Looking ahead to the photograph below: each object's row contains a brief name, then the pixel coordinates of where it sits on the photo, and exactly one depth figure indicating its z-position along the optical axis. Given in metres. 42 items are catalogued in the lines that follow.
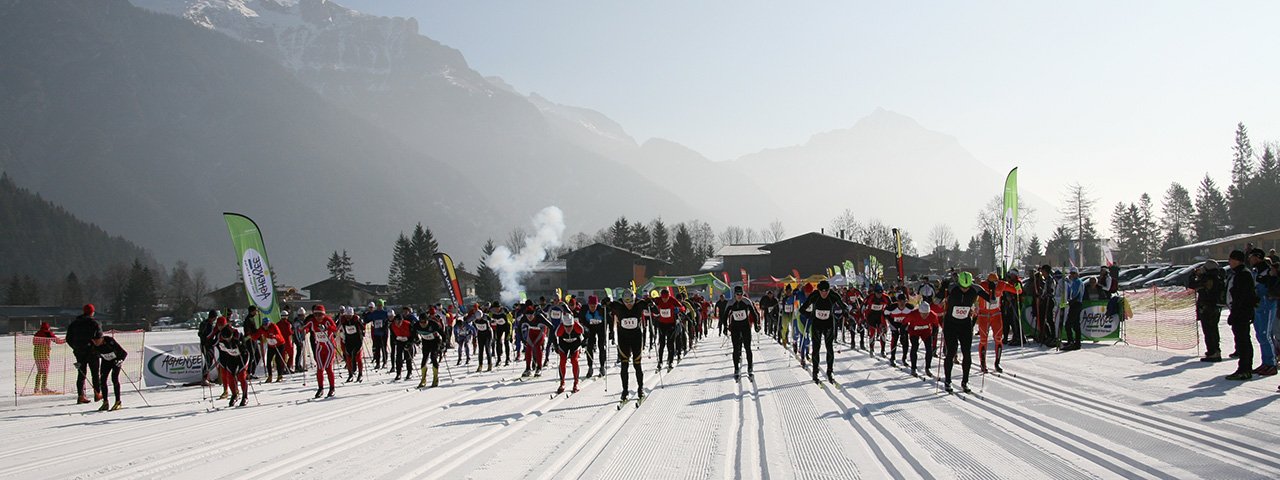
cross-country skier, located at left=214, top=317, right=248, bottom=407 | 14.11
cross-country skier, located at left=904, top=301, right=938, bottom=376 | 15.28
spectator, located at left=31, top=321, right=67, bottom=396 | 16.98
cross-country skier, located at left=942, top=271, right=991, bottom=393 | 12.57
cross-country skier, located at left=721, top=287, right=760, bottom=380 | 15.57
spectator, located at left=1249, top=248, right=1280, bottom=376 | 12.20
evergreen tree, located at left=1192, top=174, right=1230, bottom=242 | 99.06
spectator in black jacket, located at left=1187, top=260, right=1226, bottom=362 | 13.35
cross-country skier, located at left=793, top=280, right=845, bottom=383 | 14.42
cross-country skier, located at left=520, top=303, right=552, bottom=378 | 17.80
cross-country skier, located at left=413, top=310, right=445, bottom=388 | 16.79
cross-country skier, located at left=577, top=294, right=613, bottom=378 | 17.08
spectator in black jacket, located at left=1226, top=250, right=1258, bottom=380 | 12.03
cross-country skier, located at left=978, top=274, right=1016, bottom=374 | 13.88
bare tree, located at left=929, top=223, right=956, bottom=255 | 152.79
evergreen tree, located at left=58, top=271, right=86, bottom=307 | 114.55
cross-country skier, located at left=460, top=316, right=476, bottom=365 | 24.47
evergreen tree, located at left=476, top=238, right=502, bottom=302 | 108.06
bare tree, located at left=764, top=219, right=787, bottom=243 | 179.50
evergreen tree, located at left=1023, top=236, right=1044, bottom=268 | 129.12
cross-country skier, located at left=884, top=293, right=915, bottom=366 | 17.20
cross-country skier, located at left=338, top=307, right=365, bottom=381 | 17.19
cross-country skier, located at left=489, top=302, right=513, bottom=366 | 21.86
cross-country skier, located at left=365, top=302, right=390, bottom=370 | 21.75
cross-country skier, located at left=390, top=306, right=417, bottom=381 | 18.12
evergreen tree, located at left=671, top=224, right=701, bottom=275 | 131.75
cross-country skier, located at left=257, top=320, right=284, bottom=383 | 16.61
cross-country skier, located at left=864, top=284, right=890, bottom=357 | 20.30
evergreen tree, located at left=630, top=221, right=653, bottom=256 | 129.25
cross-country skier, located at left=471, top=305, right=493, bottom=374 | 20.80
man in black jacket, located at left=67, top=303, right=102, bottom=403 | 14.50
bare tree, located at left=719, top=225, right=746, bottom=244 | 187.94
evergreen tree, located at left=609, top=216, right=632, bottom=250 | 127.50
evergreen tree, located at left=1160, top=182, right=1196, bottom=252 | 107.19
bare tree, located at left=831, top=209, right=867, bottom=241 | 132.12
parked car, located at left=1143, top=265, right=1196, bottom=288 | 38.90
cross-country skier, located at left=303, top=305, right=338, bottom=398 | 15.25
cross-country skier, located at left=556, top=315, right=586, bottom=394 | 15.14
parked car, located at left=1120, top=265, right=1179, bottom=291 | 44.97
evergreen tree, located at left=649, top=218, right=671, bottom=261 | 134.75
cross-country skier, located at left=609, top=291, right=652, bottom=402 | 13.42
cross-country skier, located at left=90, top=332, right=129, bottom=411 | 14.53
